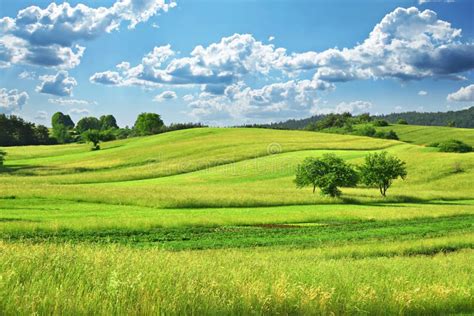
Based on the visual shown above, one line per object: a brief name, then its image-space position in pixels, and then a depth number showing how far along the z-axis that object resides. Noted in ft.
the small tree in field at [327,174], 191.83
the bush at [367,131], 552.49
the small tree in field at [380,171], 212.84
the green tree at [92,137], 455.22
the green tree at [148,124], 613.52
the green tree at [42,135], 556.51
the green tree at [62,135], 634.02
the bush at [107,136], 559.38
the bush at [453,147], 337.43
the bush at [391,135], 554.13
